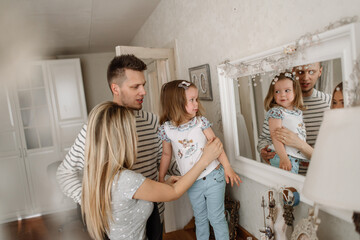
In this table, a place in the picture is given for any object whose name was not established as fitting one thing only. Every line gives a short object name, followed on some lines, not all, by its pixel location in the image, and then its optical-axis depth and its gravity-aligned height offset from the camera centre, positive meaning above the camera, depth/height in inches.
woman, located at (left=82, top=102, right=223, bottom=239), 40.4 -11.5
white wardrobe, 159.2 -10.9
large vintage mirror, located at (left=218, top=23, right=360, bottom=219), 35.0 +1.3
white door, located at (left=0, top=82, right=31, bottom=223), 156.4 -27.5
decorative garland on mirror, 37.4 +5.6
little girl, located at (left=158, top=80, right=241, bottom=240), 59.9 -10.8
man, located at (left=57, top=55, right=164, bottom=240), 57.4 -6.0
